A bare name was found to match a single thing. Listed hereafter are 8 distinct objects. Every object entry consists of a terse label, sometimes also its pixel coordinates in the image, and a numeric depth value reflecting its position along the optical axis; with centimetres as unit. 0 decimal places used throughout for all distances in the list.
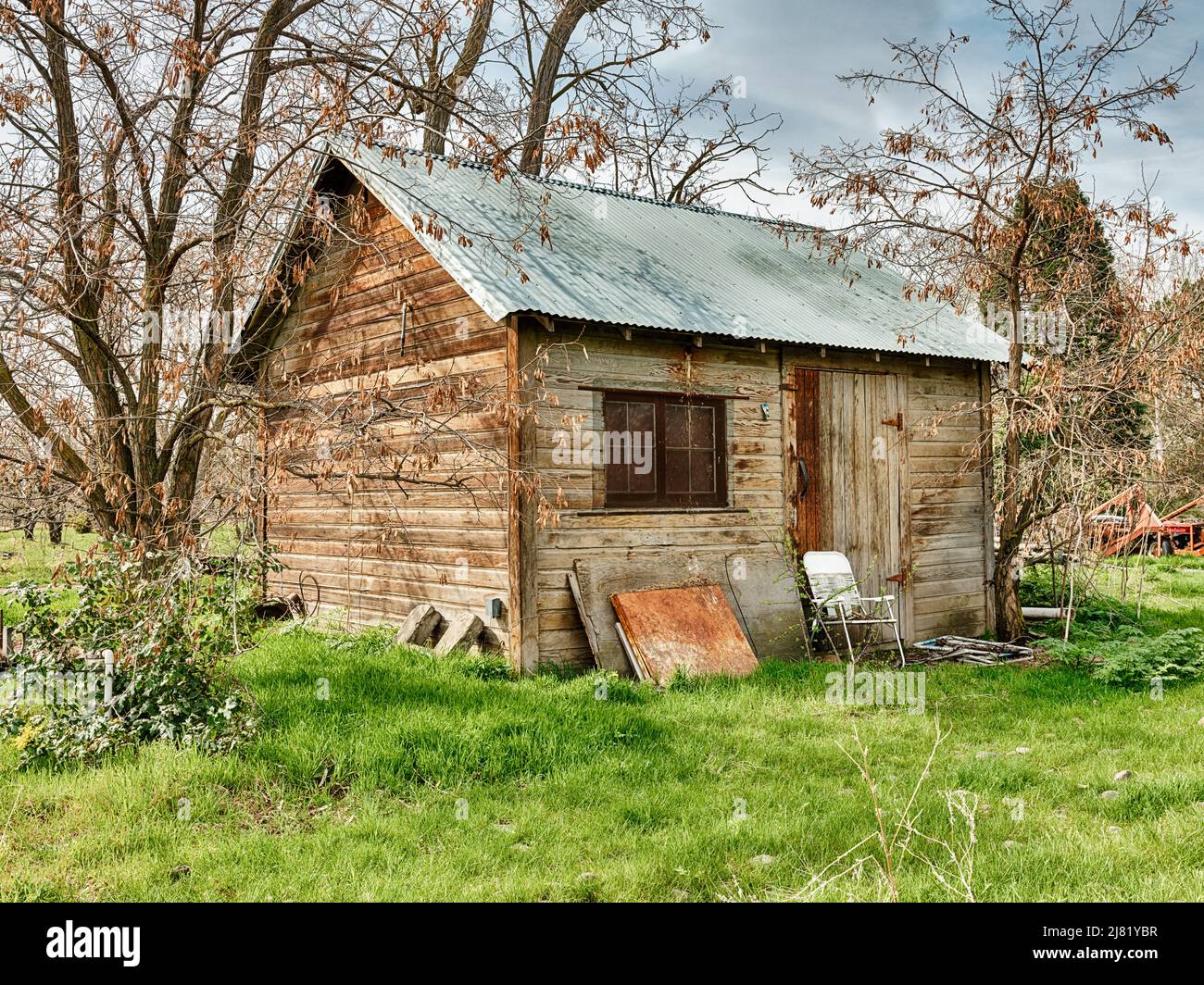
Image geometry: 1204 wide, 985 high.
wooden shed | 928
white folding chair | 1072
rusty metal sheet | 931
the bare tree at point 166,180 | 741
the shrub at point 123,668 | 636
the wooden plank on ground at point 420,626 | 985
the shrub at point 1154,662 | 945
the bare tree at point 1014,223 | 1085
